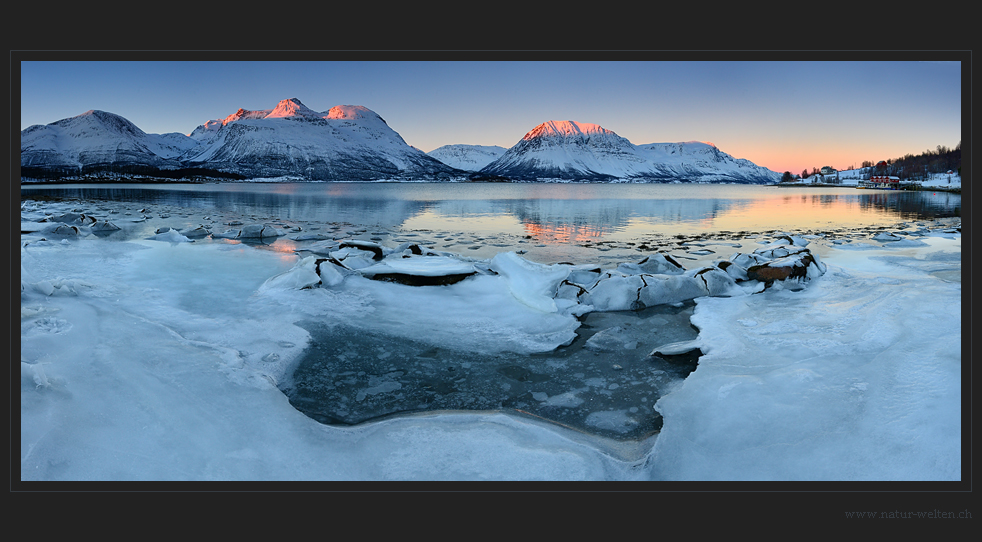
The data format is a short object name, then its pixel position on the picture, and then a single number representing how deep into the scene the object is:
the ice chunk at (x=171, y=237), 12.98
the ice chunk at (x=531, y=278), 6.98
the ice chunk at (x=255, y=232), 14.42
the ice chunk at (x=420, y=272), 7.59
